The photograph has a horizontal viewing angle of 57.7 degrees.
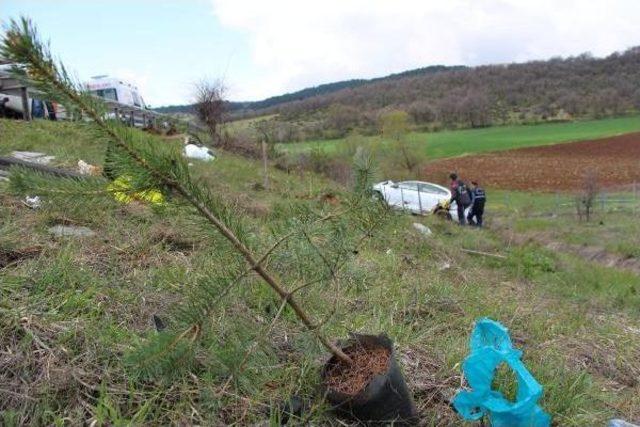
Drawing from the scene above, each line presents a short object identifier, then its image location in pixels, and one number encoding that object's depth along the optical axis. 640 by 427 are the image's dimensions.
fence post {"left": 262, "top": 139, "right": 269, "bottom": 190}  10.92
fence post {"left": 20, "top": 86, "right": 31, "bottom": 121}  11.02
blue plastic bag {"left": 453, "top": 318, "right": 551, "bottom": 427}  2.27
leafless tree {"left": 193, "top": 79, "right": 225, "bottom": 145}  20.42
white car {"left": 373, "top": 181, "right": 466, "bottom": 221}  17.75
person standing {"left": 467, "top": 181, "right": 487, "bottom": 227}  16.12
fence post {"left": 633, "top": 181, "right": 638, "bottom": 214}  21.43
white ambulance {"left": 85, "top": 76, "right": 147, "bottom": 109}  20.12
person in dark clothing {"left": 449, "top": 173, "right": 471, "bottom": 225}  16.19
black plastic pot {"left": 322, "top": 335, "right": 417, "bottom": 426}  2.23
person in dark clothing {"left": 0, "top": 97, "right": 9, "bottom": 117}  11.87
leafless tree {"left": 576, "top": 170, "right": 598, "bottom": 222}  20.64
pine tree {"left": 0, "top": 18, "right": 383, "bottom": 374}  1.40
